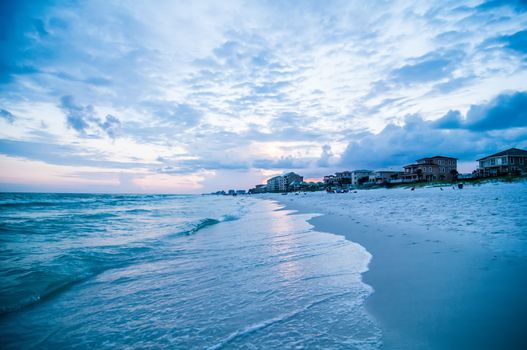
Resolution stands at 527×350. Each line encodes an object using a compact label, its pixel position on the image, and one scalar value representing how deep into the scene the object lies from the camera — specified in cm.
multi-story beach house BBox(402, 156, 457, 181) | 7119
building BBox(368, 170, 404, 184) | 9471
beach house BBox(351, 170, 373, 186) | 11265
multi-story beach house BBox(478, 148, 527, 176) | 4859
